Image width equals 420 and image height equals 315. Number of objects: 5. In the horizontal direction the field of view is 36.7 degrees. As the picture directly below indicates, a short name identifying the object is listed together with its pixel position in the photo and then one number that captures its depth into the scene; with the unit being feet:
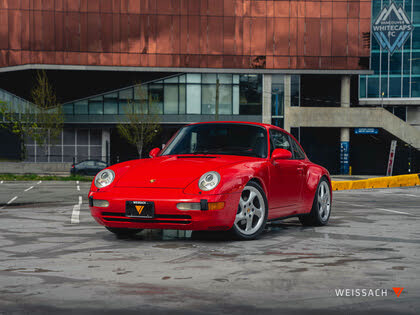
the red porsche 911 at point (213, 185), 23.85
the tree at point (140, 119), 163.12
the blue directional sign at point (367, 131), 161.68
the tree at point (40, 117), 159.84
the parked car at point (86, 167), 133.49
